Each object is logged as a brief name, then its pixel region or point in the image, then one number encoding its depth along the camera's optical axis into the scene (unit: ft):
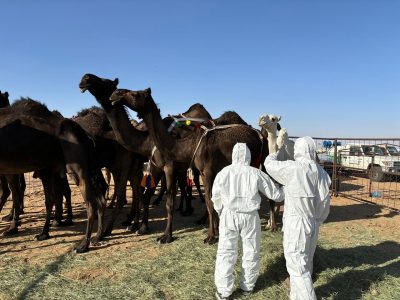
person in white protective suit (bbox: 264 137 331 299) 12.82
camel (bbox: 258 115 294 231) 16.14
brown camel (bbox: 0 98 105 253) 19.15
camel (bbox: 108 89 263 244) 20.39
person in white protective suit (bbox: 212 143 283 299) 13.61
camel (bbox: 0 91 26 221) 24.36
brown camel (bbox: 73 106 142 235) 22.66
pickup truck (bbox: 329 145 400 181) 45.27
